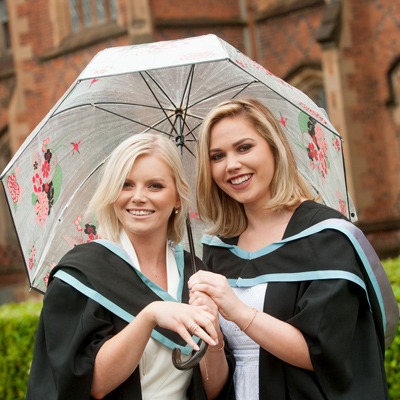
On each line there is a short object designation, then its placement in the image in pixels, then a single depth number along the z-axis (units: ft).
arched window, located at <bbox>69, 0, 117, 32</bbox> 40.81
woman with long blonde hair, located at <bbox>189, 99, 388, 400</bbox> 7.35
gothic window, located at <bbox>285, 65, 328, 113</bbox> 38.88
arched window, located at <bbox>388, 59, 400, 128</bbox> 35.86
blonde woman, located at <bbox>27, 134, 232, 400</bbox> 7.02
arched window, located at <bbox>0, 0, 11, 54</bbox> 51.83
